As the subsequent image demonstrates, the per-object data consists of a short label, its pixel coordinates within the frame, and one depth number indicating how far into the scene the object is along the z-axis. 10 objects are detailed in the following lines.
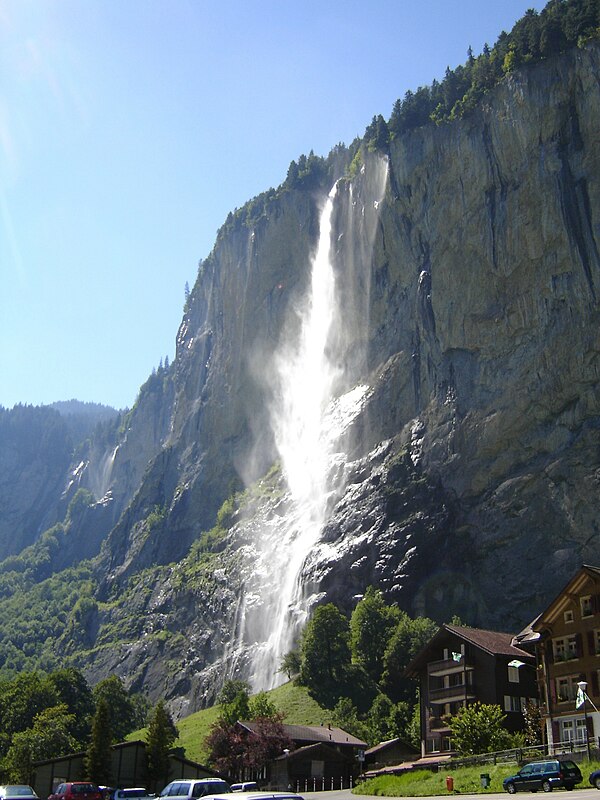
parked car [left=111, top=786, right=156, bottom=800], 46.56
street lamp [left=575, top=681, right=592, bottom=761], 48.07
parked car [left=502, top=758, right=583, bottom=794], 37.88
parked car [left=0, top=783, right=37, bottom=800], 39.31
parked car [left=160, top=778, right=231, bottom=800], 35.56
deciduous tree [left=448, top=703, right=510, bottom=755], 53.59
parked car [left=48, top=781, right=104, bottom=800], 42.44
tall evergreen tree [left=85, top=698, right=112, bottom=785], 60.34
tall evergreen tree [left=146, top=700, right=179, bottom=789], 62.00
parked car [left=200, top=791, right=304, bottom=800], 23.11
